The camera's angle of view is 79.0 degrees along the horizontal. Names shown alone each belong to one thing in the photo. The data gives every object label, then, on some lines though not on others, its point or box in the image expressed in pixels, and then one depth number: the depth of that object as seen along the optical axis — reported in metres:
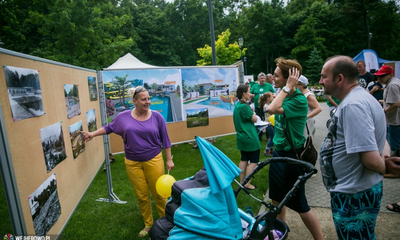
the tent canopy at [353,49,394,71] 14.09
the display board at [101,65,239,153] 5.48
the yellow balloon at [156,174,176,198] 3.21
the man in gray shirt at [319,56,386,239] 1.74
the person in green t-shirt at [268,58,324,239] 2.82
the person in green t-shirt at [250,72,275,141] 8.98
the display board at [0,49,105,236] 1.74
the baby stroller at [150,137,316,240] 1.92
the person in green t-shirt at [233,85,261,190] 4.60
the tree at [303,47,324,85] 36.81
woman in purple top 3.48
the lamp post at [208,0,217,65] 10.90
